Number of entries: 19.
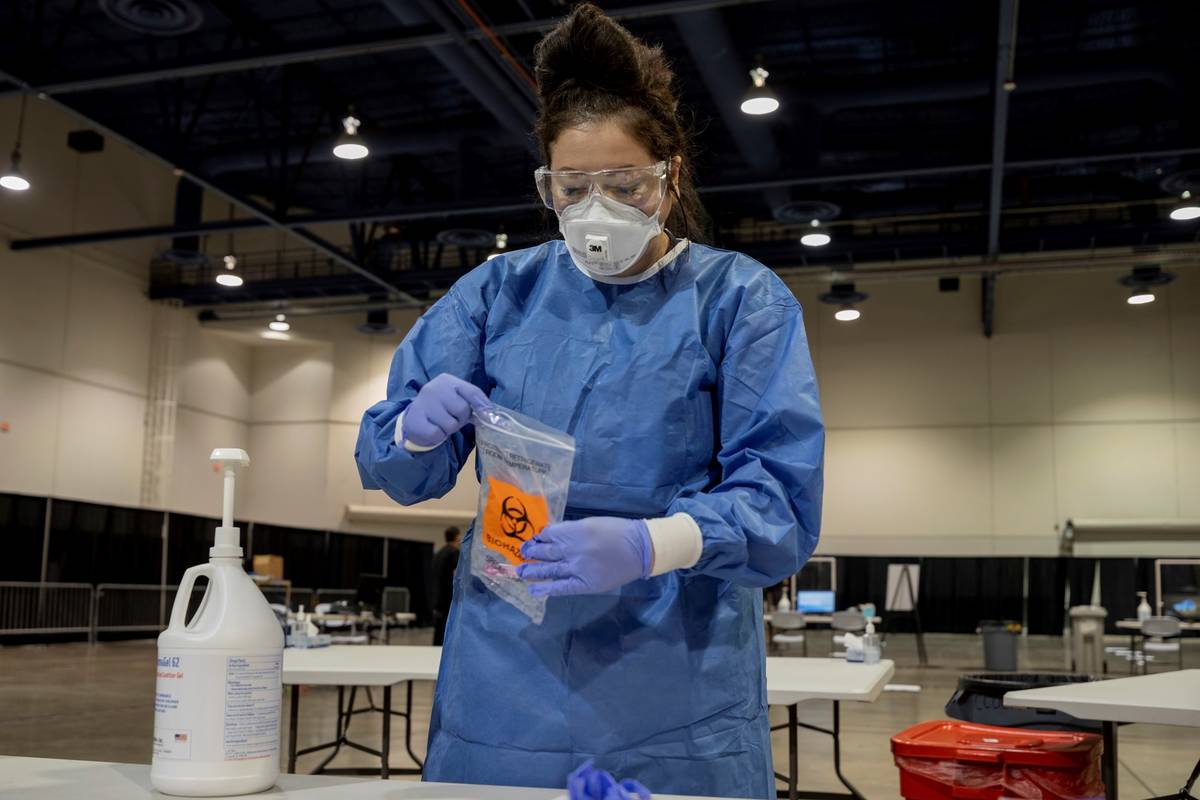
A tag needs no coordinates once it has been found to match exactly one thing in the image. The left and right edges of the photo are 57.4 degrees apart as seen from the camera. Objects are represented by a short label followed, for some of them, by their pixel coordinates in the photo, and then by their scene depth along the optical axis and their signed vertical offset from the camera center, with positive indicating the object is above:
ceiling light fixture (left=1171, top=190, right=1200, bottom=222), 13.49 +4.05
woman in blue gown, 1.26 +0.09
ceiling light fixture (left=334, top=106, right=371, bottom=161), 11.97 +4.13
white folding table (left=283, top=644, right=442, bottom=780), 3.37 -0.47
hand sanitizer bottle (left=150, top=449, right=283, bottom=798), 1.11 -0.18
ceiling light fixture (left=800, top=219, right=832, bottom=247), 14.75 +3.95
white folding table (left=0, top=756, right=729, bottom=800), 1.08 -0.27
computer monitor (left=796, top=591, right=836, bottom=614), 14.70 -0.93
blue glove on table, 0.96 -0.23
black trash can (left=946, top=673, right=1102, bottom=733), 3.94 -0.64
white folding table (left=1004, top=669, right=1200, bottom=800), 2.59 -0.41
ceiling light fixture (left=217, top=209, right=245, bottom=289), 16.56 +3.70
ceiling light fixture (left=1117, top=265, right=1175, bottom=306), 16.59 +3.94
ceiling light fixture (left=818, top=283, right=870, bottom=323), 17.23 +3.71
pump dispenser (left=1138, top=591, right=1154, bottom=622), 12.80 -0.85
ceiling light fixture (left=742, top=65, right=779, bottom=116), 10.74 +4.23
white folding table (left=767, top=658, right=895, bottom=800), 3.32 -0.50
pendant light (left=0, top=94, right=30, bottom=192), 12.70 +3.91
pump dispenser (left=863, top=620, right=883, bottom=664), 4.67 -0.50
